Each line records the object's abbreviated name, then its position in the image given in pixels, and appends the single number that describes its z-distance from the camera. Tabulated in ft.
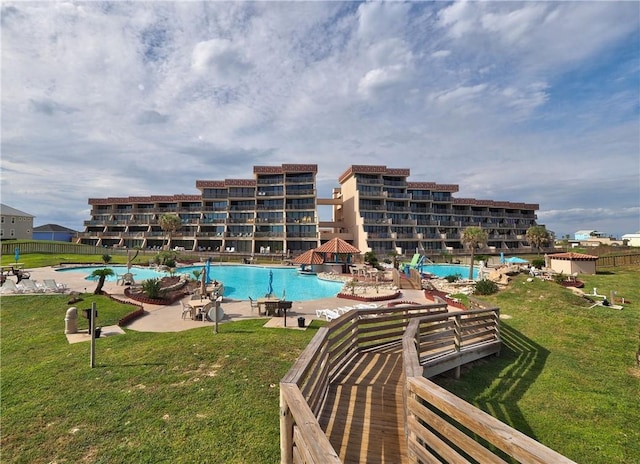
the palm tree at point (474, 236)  113.90
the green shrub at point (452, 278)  89.45
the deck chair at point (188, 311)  47.47
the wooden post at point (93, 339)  26.58
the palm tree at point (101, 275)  59.91
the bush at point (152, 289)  59.98
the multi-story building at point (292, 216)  182.09
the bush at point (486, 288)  60.54
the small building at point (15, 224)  185.68
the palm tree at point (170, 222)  171.32
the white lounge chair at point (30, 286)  59.82
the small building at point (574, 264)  94.27
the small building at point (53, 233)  235.81
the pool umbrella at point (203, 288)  62.13
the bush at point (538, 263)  115.03
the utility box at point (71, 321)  38.04
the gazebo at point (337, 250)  114.32
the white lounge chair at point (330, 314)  46.76
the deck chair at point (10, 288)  58.95
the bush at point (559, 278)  76.28
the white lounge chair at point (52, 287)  61.31
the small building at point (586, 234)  310.33
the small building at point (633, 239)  242.64
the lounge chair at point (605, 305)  46.26
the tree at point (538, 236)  178.22
